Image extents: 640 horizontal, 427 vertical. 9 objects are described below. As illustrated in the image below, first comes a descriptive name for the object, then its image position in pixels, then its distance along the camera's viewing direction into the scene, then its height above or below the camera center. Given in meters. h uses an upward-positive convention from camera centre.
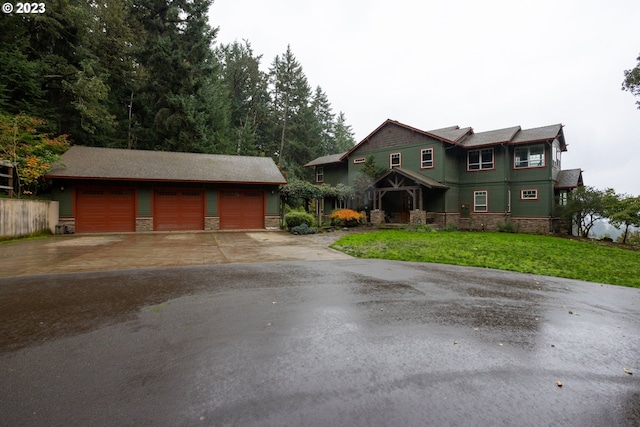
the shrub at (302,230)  16.08 -0.77
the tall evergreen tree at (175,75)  23.00 +11.49
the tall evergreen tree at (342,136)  50.72 +15.09
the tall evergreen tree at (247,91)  36.94 +16.12
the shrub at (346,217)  19.50 -0.08
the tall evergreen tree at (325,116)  49.62 +17.67
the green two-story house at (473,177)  18.53 +2.60
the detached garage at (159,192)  15.37 +1.44
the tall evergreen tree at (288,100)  37.25 +15.14
